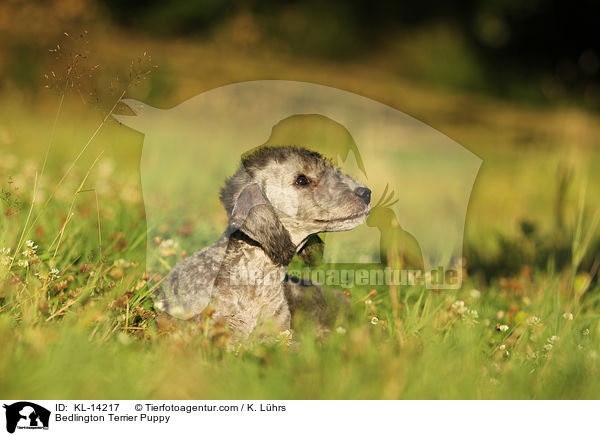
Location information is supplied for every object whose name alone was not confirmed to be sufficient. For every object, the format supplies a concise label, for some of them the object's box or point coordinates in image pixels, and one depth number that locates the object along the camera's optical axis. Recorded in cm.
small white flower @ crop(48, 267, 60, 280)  775
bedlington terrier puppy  749
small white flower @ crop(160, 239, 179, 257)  885
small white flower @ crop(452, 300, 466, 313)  830
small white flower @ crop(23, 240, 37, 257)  782
